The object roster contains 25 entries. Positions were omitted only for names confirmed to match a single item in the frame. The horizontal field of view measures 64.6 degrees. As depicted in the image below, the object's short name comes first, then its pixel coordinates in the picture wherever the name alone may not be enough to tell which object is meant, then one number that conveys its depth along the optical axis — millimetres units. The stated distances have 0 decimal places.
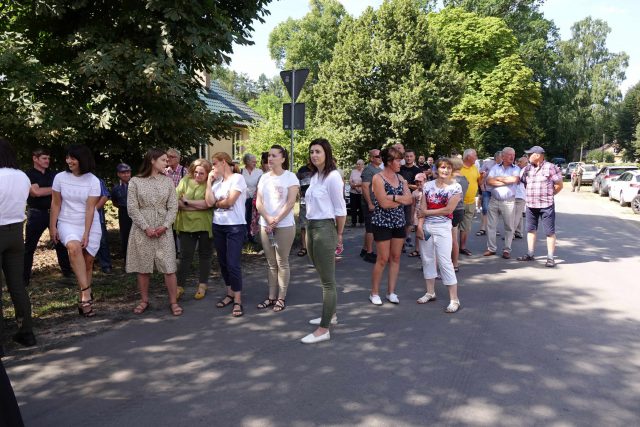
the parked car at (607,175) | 25673
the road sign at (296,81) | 9453
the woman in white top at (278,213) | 5754
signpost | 9469
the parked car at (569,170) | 45356
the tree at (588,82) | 51188
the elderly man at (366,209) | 8727
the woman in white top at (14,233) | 4379
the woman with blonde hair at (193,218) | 6373
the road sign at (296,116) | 9578
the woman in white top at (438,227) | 6090
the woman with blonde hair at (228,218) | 5949
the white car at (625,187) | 19406
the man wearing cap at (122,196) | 8164
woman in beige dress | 5613
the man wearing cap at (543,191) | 8461
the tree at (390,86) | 27062
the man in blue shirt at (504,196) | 9141
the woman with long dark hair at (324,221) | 4965
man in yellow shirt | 9336
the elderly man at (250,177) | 9758
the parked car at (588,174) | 35781
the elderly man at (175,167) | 7801
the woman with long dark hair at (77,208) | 5480
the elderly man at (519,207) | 9930
